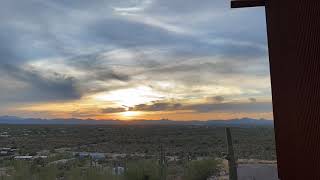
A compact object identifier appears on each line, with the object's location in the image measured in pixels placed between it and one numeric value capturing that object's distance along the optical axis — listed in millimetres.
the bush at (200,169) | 10161
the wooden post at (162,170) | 9449
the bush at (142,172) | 9499
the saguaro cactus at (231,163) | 8536
